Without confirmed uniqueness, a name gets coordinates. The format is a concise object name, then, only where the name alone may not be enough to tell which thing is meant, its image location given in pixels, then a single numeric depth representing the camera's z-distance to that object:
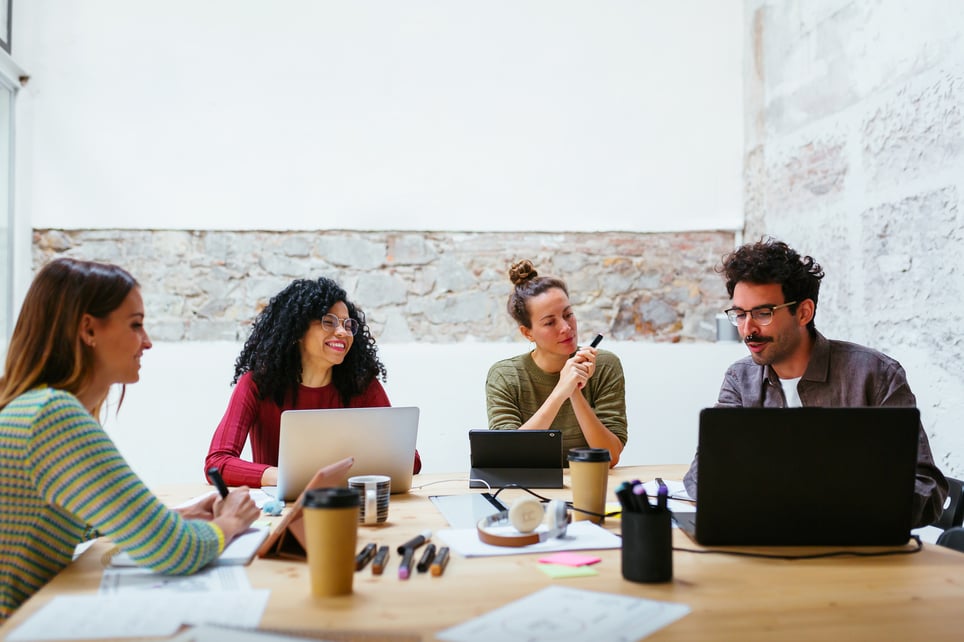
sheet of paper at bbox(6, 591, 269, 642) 1.00
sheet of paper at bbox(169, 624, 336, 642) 0.96
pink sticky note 1.31
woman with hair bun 2.73
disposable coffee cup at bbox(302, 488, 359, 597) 1.14
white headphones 1.41
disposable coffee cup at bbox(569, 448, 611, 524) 1.63
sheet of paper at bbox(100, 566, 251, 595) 1.19
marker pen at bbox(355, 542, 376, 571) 1.29
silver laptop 1.80
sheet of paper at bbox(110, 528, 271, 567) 1.33
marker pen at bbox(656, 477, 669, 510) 1.25
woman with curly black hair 2.49
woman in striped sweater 1.22
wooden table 1.03
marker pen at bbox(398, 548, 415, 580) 1.23
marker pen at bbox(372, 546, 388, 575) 1.25
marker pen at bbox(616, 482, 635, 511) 1.22
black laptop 1.35
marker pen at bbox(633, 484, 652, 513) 1.23
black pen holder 1.20
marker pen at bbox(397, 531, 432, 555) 1.38
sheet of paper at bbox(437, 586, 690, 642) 0.99
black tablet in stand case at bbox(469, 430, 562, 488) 2.12
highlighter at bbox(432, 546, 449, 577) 1.24
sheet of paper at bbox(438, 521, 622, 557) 1.38
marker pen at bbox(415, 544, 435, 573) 1.27
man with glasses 2.04
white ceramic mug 1.60
